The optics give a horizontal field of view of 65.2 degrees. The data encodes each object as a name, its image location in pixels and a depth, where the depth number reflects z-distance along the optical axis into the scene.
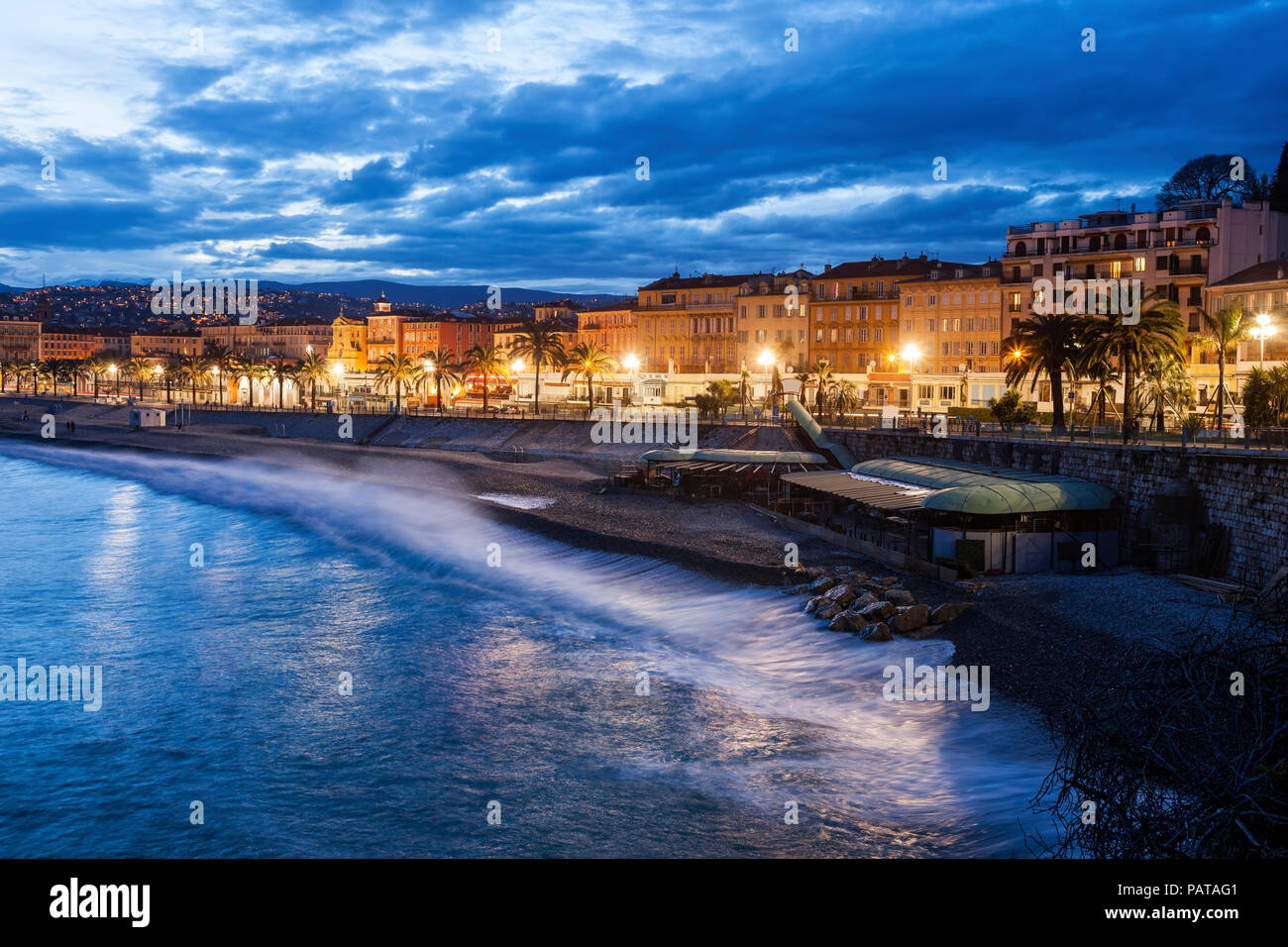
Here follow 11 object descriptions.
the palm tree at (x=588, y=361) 93.12
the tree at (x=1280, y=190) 75.85
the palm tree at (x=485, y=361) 102.74
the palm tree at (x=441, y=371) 103.50
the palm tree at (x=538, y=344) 88.81
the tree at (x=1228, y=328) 55.17
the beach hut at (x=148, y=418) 115.44
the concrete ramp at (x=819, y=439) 53.88
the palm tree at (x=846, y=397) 68.54
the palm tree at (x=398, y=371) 109.06
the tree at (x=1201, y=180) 101.44
